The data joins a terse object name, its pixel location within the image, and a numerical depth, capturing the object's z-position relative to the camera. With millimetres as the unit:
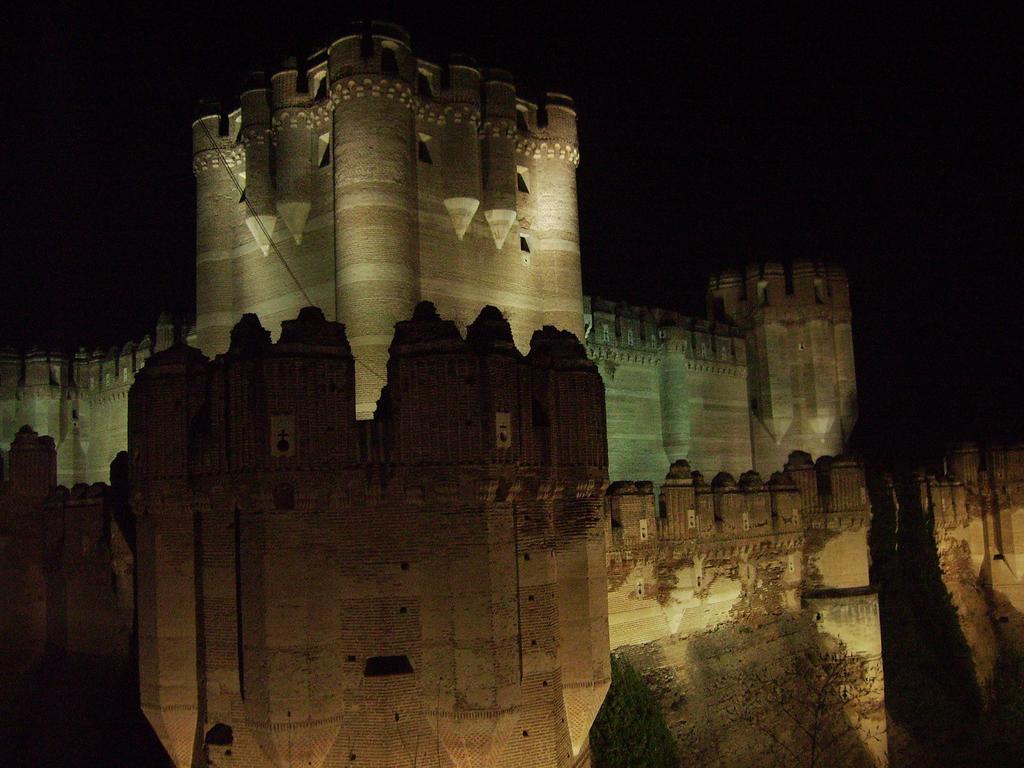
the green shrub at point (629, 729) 17453
